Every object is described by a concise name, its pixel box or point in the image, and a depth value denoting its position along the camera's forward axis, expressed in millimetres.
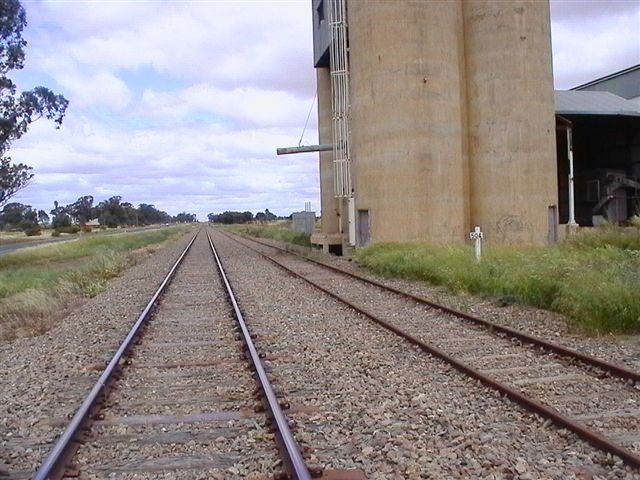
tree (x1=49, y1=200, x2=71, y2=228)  135975
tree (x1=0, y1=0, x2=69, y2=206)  36875
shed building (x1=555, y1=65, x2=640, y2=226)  41781
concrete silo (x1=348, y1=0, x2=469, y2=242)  26328
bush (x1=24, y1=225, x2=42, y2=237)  115725
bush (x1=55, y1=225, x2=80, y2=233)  119488
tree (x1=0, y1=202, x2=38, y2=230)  125400
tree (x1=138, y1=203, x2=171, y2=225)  189050
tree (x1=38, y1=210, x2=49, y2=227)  164500
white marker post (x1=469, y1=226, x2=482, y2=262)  18962
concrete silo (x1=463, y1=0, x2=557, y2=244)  27531
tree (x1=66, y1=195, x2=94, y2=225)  159500
